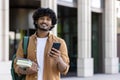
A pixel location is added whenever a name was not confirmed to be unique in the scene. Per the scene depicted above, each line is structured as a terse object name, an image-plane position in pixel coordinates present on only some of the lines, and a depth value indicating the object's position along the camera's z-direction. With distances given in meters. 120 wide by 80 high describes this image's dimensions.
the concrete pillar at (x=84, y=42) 21.16
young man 3.21
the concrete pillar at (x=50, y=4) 18.50
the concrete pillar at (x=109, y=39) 24.34
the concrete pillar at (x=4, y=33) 15.62
